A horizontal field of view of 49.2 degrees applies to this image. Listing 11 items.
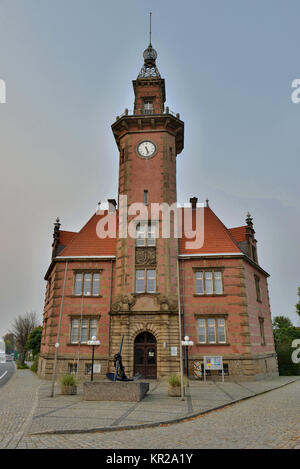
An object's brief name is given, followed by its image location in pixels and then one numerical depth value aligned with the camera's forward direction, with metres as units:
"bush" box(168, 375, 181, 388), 17.75
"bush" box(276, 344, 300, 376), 36.41
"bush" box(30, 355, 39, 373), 41.44
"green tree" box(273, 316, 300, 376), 36.50
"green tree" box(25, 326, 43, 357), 56.53
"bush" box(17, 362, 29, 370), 50.61
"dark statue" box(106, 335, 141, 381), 18.00
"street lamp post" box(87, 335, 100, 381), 20.74
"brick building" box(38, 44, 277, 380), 27.00
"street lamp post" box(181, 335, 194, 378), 26.58
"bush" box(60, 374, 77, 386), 18.69
